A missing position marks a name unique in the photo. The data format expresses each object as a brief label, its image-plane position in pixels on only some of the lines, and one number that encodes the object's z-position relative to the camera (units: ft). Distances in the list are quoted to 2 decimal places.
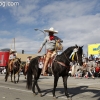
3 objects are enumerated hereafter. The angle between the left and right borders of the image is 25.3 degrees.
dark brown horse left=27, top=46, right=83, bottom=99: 33.32
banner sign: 130.03
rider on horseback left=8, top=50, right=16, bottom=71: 61.87
